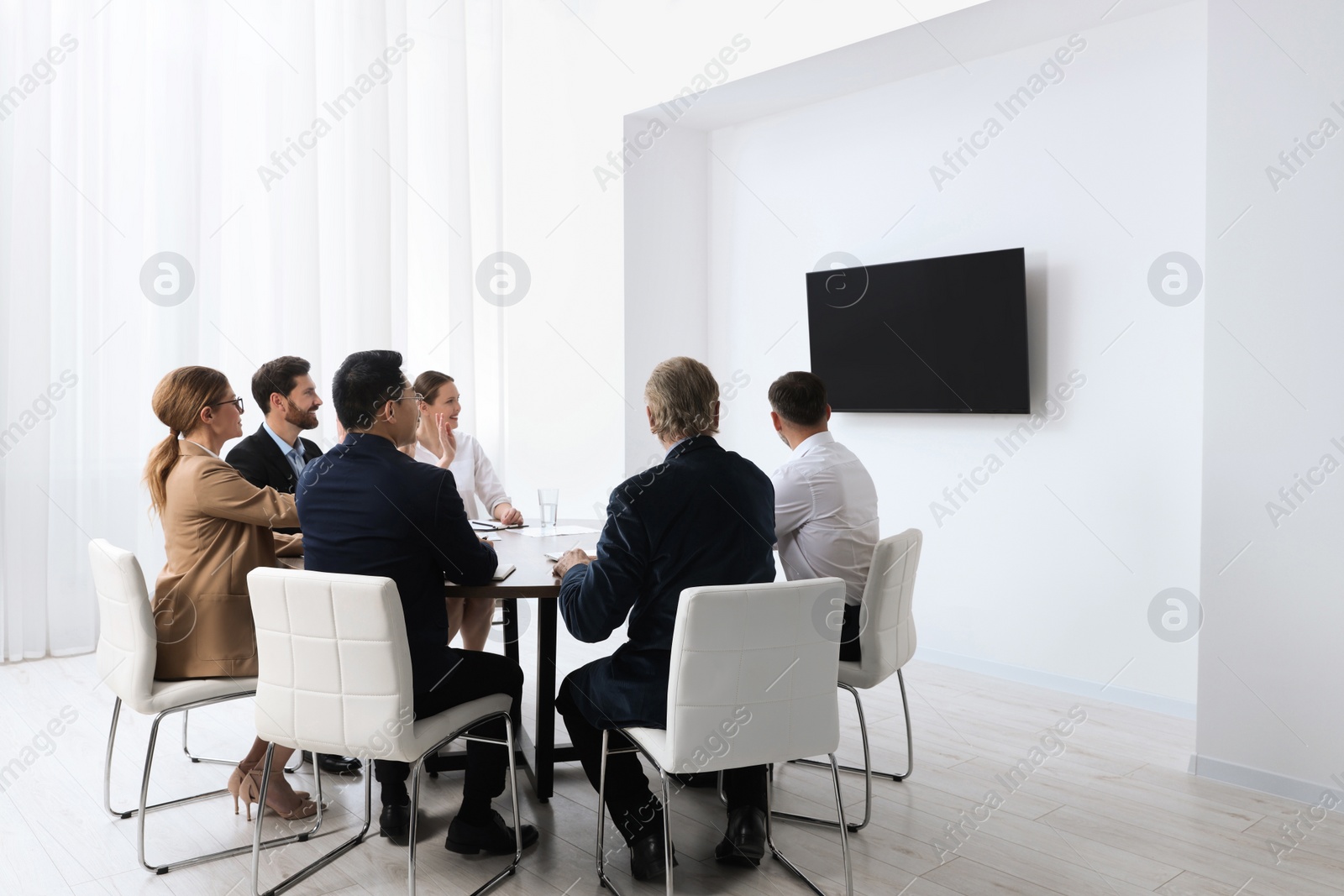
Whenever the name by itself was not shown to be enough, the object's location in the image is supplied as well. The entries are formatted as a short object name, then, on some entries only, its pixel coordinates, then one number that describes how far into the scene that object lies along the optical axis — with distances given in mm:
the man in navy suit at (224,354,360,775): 3260
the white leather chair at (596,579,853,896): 2096
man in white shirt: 2904
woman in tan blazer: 2607
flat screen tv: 4238
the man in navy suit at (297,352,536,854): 2336
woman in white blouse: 3457
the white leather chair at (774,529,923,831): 2721
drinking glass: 3414
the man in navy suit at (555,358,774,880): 2262
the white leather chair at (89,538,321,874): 2482
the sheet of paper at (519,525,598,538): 3369
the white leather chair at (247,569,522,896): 2133
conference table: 2467
